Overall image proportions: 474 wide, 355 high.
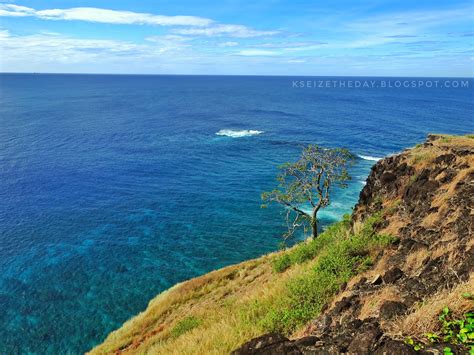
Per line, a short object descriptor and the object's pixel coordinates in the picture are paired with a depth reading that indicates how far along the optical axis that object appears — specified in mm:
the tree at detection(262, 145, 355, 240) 29453
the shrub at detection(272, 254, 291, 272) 21781
